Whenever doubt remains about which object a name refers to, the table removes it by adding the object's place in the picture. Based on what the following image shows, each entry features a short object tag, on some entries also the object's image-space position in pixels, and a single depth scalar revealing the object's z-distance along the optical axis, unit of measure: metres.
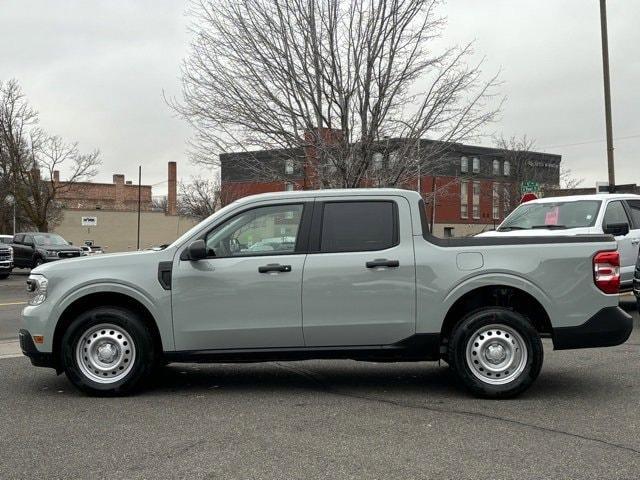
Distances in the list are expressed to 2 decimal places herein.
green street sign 19.61
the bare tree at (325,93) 16.59
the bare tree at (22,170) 40.66
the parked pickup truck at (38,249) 25.94
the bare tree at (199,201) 61.16
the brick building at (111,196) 72.19
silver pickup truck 5.66
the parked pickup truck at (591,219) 10.61
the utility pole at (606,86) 18.81
